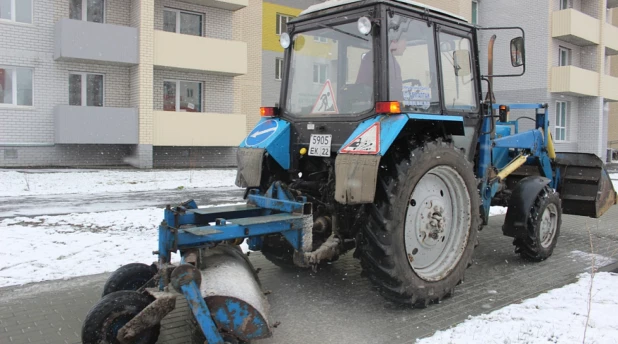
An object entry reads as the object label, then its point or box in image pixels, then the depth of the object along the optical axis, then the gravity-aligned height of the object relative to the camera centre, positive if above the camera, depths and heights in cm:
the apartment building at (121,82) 1611 +240
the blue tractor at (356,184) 317 -25
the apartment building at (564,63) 2405 +452
